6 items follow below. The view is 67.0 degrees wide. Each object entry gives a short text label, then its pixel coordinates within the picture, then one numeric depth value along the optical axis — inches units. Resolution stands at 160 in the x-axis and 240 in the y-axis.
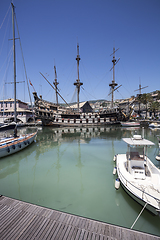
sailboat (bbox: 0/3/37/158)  557.9
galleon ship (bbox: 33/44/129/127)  1973.9
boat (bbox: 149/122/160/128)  1616.6
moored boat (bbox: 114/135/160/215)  224.5
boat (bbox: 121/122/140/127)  1833.4
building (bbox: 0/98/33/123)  2162.6
